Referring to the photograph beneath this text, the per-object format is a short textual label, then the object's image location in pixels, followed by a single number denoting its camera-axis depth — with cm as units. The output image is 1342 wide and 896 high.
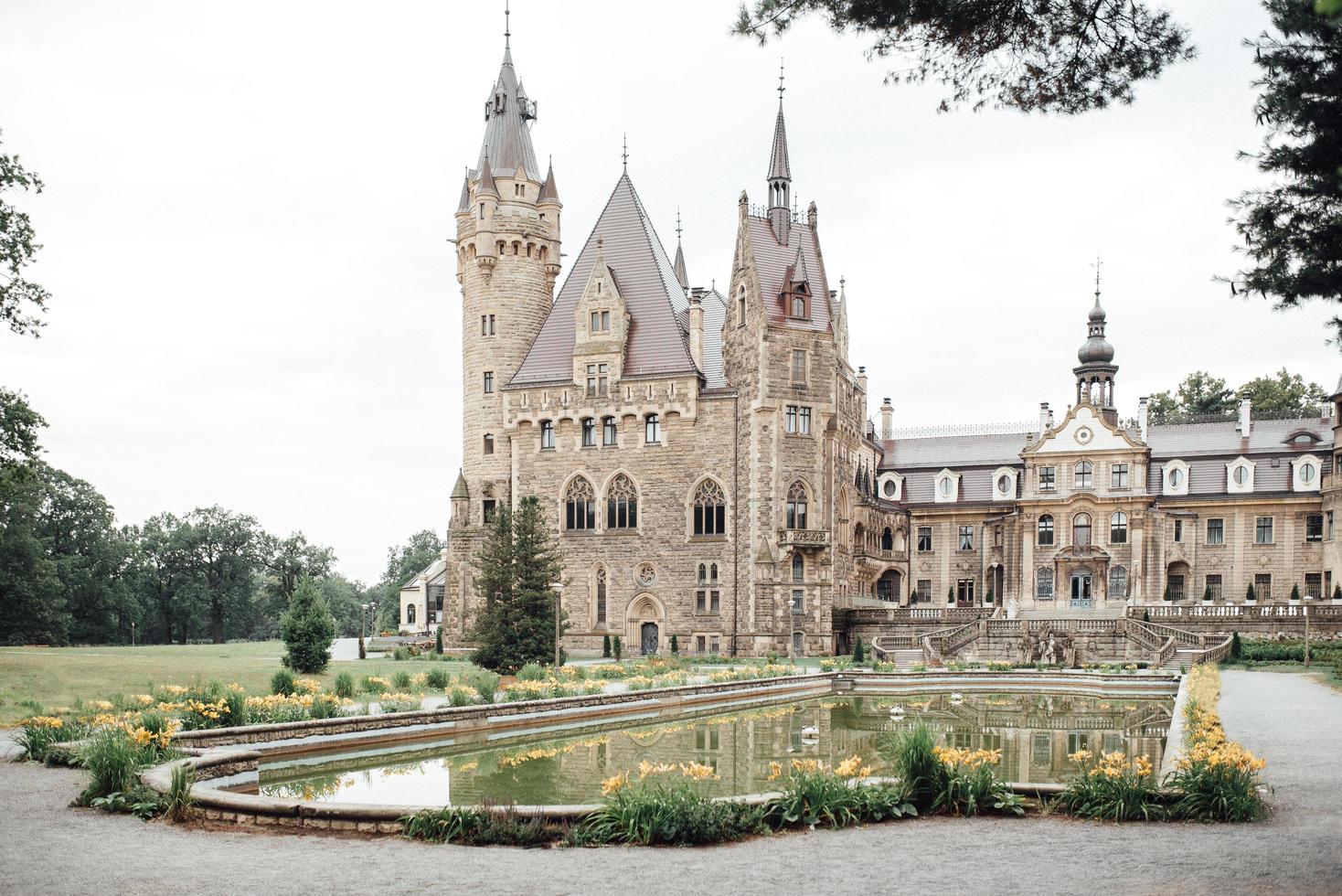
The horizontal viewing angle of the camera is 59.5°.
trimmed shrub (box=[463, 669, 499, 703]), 2283
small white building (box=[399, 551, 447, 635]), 9431
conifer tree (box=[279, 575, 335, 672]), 3250
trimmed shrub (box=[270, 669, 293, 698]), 2400
